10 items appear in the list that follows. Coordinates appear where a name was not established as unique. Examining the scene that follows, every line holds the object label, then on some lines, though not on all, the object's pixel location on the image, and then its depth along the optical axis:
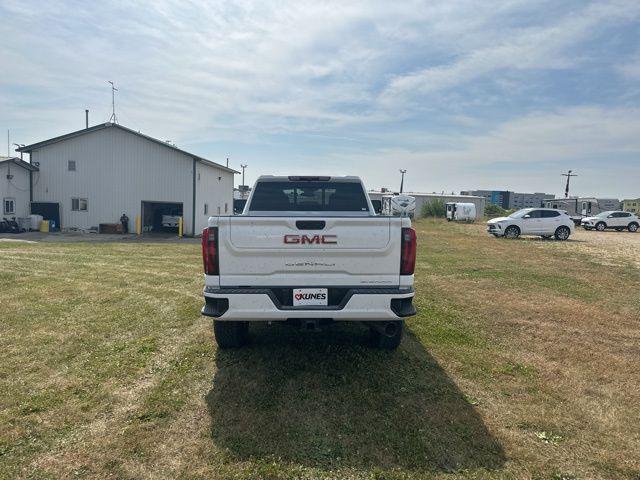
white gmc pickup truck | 3.81
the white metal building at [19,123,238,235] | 22.14
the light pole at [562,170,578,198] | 63.83
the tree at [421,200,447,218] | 47.22
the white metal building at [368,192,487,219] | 51.66
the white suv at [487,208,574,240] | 21.92
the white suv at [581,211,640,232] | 31.14
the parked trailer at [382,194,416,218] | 38.75
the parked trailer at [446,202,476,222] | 41.94
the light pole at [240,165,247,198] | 47.84
